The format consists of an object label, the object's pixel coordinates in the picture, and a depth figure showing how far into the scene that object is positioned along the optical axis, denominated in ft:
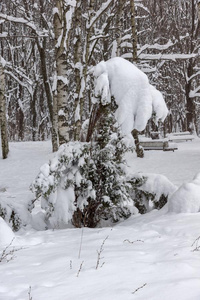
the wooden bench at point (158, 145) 105.77
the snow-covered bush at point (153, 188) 34.65
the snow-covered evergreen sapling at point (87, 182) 29.71
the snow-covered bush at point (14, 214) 30.71
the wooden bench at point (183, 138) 138.21
